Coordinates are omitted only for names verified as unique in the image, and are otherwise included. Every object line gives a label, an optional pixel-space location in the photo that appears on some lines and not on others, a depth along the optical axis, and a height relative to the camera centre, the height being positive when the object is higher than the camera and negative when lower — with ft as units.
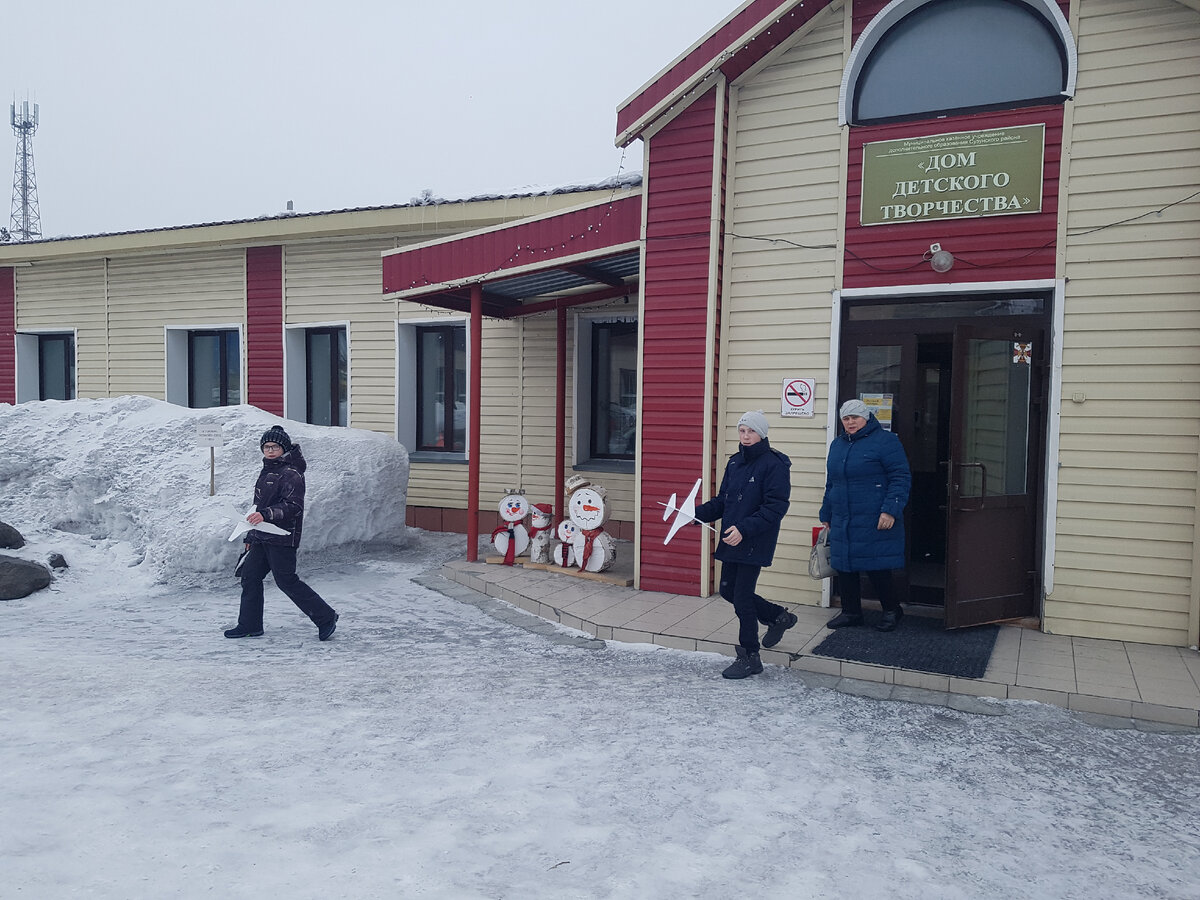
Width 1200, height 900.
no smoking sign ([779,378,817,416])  23.66 +0.43
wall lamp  21.77 +3.98
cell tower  191.72 +52.32
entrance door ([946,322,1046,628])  21.01 -1.49
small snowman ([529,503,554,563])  29.94 -4.50
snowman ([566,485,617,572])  27.94 -3.99
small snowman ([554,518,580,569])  28.73 -4.63
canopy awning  26.18 +4.88
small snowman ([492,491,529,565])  30.12 -4.35
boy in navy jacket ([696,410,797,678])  17.81 -2.23
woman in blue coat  20.57 -1.95
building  20.31 +3.71
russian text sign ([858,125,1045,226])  21.20 +6.15
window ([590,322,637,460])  36.47 +0.75
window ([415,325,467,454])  39.73 +0.88
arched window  21.18 +9.17
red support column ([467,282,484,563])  30.45 -0.87
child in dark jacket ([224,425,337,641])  20.99 -3.51
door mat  18.53 -5.45
